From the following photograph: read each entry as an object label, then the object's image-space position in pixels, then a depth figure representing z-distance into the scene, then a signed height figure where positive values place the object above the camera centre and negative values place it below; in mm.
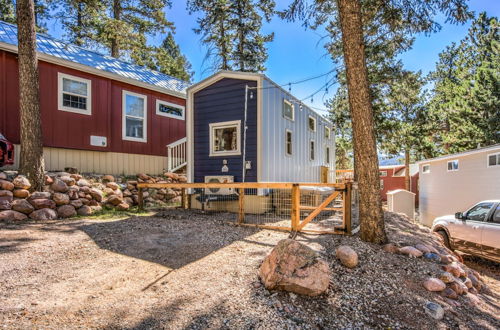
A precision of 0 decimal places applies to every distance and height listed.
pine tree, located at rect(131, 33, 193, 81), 17984 +8397
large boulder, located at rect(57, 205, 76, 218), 6340 -976
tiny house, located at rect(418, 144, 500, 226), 9641 -609
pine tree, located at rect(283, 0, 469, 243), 4648 +767
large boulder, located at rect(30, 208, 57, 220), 5934 -987
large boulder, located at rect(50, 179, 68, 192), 6613 -406
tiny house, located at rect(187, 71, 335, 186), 7840 +1168
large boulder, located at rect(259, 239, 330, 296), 2984 -1161
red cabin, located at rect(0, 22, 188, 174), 7812 +1972
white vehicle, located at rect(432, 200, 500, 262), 5465 -1385
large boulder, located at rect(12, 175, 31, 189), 5977 -277
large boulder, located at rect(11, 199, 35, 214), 5812 -782
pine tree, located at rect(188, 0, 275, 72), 16297 +8469
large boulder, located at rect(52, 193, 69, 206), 6399 -693
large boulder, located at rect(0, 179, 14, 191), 5875 -331
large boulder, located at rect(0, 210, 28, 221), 5578 -948
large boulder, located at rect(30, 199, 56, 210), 6082 -767
